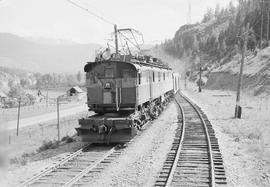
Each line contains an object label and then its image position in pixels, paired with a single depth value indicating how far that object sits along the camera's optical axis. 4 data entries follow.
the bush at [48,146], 14.70
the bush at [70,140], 15.22
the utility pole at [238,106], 20.92
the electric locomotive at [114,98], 12.93
